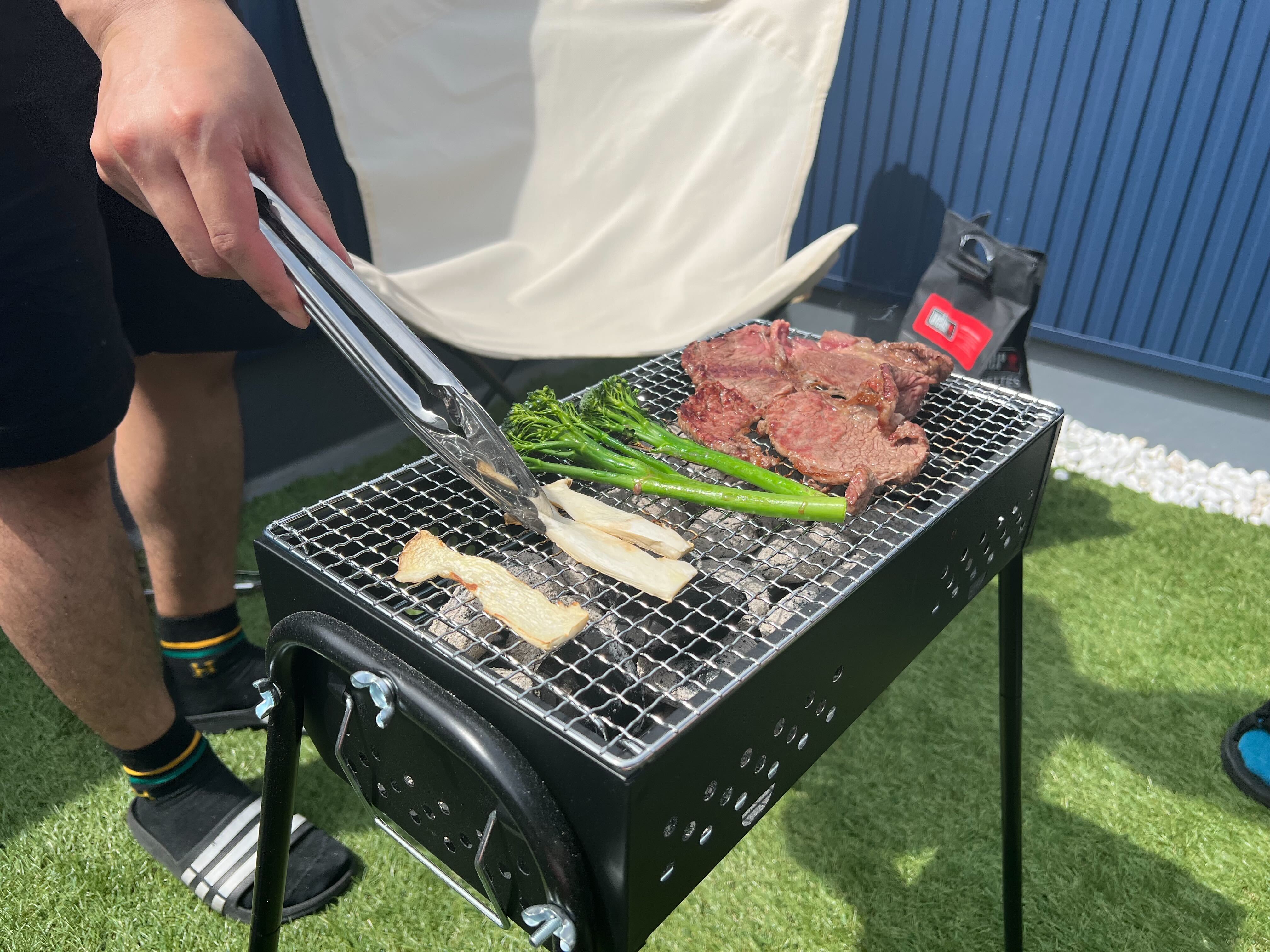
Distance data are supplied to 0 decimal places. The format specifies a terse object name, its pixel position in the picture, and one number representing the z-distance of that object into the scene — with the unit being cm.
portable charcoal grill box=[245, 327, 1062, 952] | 76
